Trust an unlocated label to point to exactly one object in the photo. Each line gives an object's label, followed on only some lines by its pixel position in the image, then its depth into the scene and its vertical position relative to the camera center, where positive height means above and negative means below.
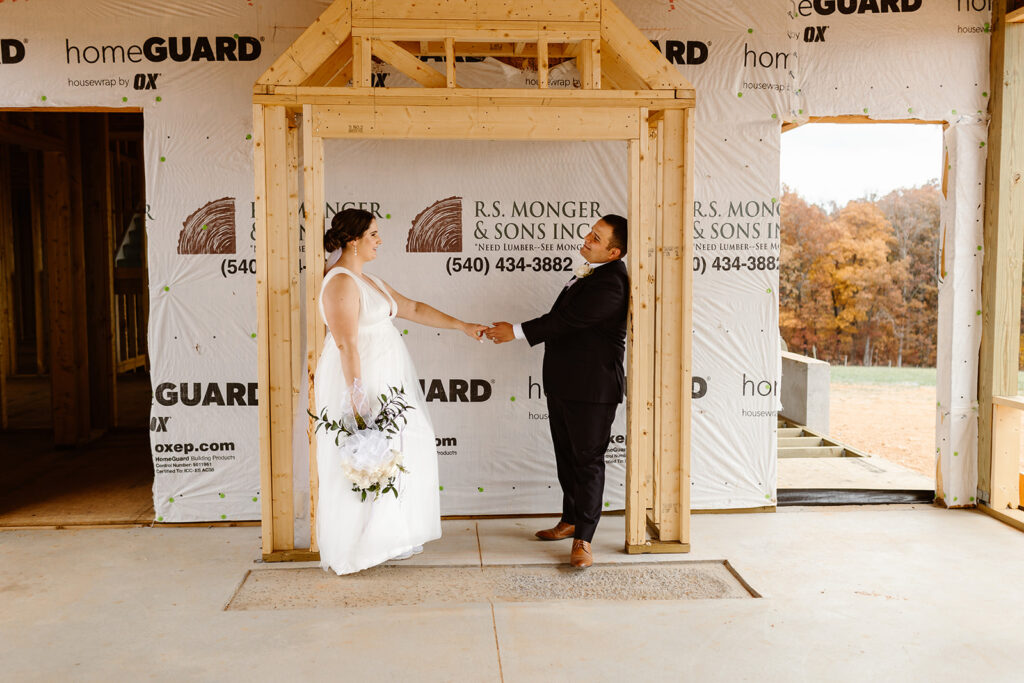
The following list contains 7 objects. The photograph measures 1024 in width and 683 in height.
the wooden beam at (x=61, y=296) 6.48 +0.01
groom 4.04 -0.29
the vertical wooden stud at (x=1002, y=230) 4.84 +0.42
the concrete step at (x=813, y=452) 7.34 -1.41
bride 3.81 -0.43
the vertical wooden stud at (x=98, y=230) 6.82 +0.57
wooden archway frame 3.86 +0.81
